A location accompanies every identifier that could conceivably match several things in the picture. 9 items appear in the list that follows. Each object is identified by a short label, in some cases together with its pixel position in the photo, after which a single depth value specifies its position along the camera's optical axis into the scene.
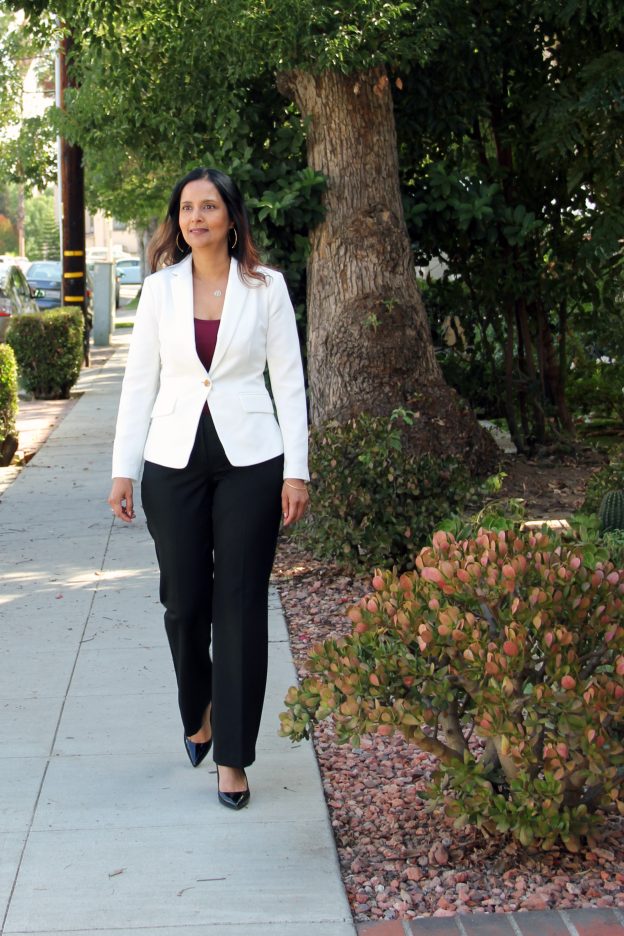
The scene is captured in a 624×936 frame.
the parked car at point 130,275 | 56.03
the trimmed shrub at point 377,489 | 6.37
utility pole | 19.45
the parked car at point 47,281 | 30.69
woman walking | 4.03
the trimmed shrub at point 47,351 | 16.12
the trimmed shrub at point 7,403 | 11.46
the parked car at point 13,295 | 20.52
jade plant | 3.37
